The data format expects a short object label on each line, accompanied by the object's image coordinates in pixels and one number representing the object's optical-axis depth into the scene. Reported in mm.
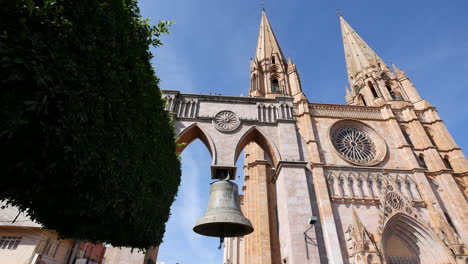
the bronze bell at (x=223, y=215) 5816
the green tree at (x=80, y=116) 2307
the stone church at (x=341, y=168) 9531
